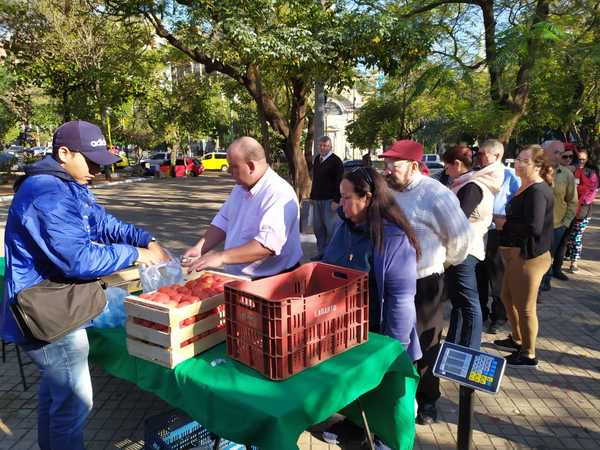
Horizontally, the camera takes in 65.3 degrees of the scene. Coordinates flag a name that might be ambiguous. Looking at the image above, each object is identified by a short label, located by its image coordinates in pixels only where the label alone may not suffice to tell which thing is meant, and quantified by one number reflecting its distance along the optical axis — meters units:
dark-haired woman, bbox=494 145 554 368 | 3.78
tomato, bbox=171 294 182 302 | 2.25
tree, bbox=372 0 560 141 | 5.60
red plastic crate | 1.87
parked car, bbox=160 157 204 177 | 29.75
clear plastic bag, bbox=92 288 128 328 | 2.62
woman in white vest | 3.52
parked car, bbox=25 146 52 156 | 39.77
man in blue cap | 2.15
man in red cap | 3.00
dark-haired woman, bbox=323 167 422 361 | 2.55
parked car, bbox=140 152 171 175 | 30.18
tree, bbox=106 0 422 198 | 7.12
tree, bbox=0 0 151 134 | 20.47
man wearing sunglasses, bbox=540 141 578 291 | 5.75
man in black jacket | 7.66
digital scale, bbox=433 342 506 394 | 1.98
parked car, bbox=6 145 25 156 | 45.99
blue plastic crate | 2.54
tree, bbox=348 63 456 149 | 29.58
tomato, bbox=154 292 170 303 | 2.25
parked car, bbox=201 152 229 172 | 34.25
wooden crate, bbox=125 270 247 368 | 2.07
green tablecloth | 1.80
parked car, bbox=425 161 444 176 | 24.63
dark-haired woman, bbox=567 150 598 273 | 6.79
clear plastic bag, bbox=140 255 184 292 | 2.79
